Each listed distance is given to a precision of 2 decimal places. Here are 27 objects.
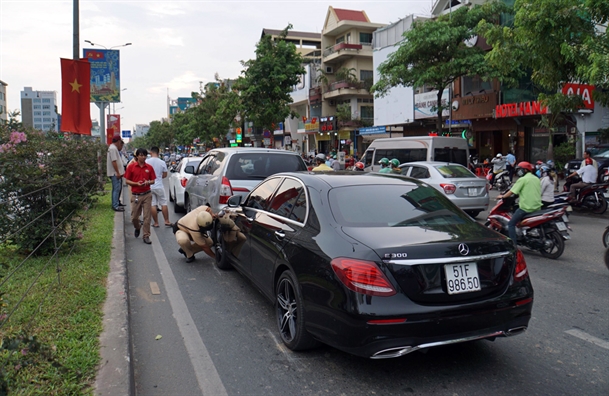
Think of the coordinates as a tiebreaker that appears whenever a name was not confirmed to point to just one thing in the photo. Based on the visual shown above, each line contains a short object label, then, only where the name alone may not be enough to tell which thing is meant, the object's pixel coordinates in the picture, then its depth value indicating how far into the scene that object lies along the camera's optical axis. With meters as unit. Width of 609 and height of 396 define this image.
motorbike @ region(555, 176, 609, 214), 13.55
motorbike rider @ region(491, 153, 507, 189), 21.34
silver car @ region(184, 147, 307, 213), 9.27
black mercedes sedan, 3.58
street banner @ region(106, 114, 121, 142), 35.16
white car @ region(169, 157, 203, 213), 13.84
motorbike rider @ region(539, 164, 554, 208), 9.91
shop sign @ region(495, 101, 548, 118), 23.44
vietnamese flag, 11.30
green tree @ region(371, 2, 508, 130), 22.34
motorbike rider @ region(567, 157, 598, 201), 13.77
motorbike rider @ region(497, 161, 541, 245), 8.41
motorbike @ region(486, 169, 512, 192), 20.55
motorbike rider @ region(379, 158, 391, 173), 11.06
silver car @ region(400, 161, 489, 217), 12.00
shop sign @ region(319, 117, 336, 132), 45.19
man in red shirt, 9.40
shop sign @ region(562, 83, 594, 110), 16.38
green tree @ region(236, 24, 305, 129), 31.95
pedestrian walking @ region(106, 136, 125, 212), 12.37
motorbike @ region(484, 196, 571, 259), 8.30
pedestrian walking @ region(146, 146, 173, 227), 11.23
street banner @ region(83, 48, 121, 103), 22.64
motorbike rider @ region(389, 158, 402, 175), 11.38
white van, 16.17
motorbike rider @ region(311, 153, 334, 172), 14.27
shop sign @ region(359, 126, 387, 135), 36.17
